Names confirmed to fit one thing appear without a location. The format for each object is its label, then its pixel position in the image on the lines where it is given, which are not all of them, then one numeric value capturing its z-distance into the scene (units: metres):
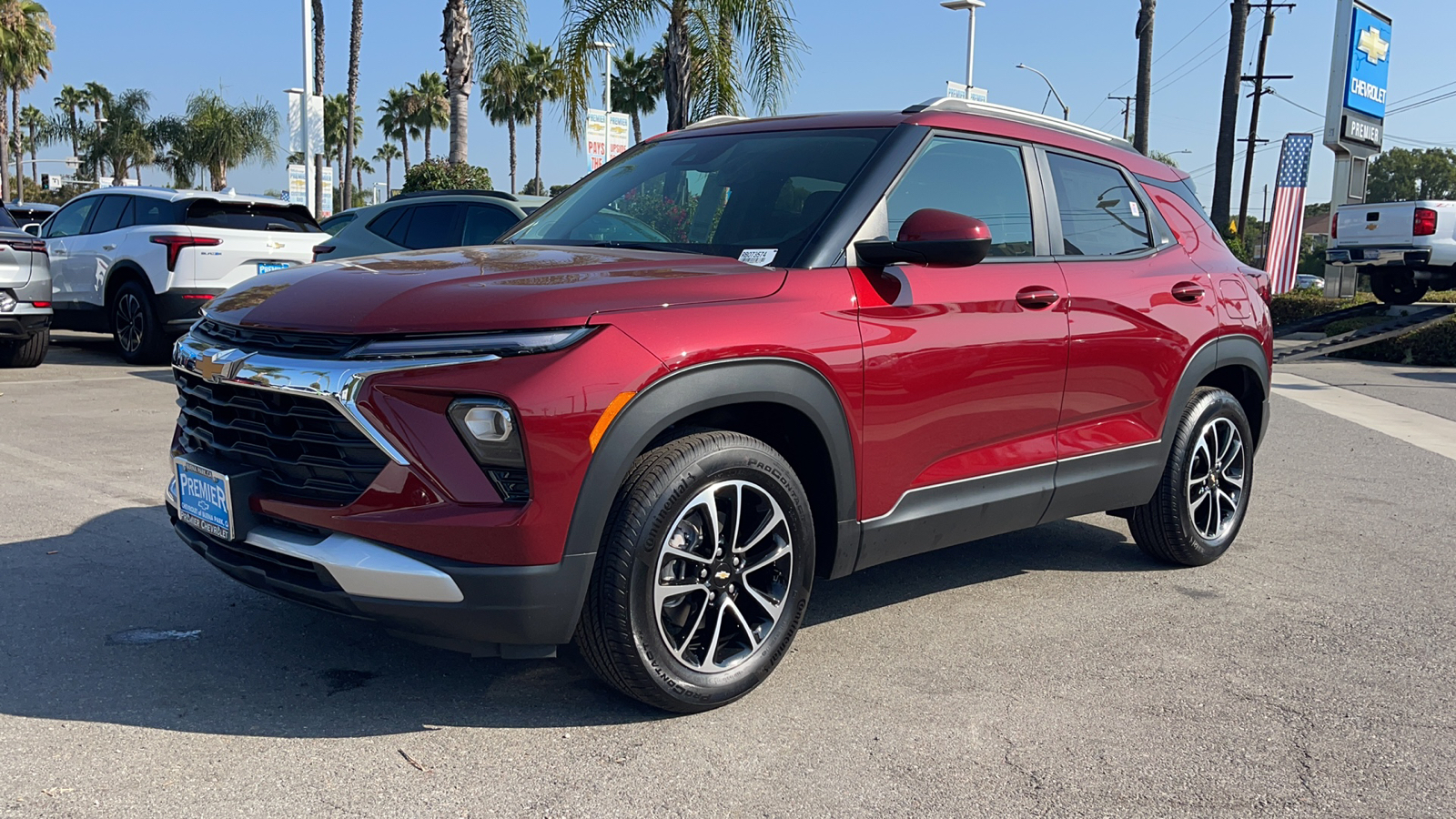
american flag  21.06
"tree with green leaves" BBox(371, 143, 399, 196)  111.12
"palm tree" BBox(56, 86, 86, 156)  87.88
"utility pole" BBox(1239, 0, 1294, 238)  44.84
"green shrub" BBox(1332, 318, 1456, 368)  15.60
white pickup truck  16.69
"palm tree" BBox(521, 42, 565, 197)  58.84
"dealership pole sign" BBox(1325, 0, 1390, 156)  20.48
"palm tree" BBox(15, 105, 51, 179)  90.44
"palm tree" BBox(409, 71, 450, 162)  77.06
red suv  2.93
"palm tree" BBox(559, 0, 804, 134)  15.60
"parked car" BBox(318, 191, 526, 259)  9.99
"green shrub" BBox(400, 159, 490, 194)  20.12
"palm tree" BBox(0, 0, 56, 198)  43.50
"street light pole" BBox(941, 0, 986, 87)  25.84
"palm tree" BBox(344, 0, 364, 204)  33.17
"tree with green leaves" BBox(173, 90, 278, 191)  45.59
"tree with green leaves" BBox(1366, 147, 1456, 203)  102.81
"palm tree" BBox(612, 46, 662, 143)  56.91
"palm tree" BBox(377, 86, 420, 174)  79.12
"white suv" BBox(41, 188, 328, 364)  10.74
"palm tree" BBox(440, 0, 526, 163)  20.44
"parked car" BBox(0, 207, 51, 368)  10.09
